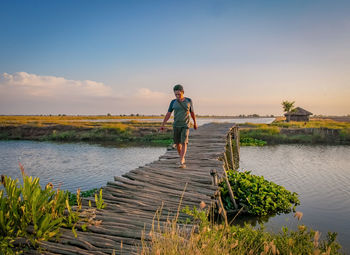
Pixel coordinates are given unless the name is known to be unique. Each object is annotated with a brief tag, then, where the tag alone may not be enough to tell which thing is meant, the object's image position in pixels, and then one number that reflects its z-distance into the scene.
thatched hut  58.72
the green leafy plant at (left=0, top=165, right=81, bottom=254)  3.73
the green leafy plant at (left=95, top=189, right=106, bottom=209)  5.03
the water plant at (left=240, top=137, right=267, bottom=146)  32.27
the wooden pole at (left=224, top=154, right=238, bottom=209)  8.73
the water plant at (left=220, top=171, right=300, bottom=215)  9.29
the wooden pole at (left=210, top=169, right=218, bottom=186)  6.73
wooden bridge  3.91
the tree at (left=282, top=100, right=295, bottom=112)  77.00
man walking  7.48
